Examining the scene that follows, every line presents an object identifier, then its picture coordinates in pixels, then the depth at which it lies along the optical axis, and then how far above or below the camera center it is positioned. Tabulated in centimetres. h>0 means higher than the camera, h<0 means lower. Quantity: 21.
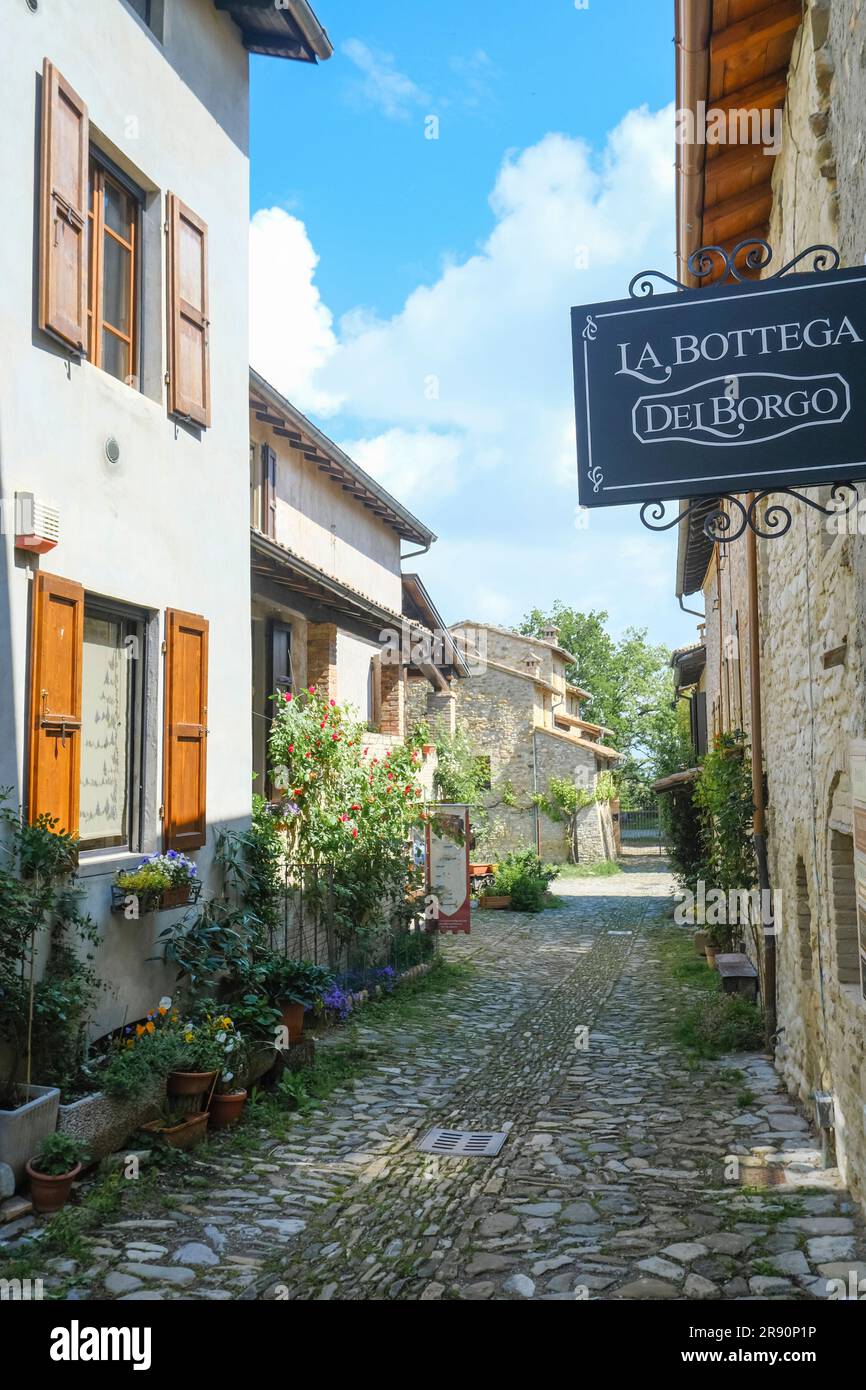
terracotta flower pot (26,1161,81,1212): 454 -182
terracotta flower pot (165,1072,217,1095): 568 -168
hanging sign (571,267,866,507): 326 +128
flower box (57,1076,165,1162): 488 -169
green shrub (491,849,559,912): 1930 -203
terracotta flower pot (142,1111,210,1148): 540 -189
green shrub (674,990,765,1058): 811 -211
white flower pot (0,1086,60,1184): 455 -156
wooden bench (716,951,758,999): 914 -185
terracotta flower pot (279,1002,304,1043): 708 -166
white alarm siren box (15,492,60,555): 520 +137
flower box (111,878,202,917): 590 -68
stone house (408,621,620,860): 2686 +69
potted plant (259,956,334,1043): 710 -146
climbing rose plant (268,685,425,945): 972 -21
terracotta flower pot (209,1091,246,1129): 593 -192
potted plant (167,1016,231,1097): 568 -159
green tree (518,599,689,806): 4959 +497
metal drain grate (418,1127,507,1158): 591 -219
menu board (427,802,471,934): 1336 -116
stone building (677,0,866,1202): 409 +96
